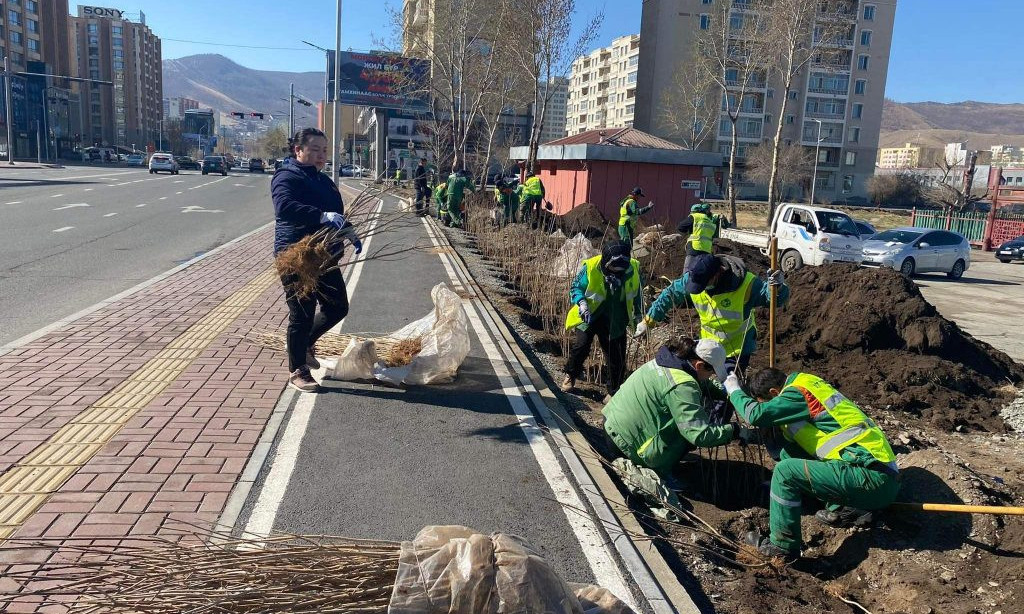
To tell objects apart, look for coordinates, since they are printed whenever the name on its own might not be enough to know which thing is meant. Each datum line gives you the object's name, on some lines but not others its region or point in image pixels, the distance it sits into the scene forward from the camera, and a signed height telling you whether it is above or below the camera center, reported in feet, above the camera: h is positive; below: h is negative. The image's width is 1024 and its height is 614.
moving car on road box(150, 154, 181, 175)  159.43 -0.11
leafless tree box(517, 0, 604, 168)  81.00 +15.95
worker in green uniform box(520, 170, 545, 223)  58.23 -1.08
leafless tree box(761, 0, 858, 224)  92.79 +21.34
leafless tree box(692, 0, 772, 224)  99.50 +21.01
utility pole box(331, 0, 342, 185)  86.12 +6.25
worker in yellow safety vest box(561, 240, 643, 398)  21.45 -3.28
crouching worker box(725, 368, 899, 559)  13.61 -4.80
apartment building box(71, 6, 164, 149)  411.75 +52.88
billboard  210.79 +24.74
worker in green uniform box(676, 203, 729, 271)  34.04 -1.94
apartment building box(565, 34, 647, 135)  278.67 +41.74
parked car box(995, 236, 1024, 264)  90.48 -5.12
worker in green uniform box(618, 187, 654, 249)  46.11 -1.67
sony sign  464.24 +91.10
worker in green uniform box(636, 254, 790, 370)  18.78 -2.72
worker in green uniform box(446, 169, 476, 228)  67.36 -1.10
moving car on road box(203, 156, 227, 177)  184.10 +0.31
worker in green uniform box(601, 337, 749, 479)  15.14 -4.60
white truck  62.49 -3.21
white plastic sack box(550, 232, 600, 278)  34.56 -3.34
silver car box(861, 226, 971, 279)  65.16 -4.27
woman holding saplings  18.28 -1.29
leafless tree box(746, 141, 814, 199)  210.79 +8.78
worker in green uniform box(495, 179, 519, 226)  58.49 -1.56
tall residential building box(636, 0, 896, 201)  249.96 +33.90
